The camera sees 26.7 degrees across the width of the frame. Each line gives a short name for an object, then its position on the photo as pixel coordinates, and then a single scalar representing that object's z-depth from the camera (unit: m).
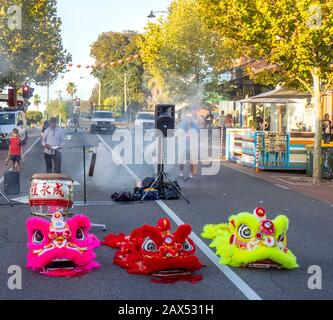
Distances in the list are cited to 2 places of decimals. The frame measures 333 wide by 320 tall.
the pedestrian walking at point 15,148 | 21.16
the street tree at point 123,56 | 88.75
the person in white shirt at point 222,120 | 41.36
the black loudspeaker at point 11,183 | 15.98
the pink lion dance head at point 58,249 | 8.08
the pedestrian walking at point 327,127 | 25.23
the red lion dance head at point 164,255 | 7.92
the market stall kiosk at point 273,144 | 24.06
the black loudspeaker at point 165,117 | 16.28
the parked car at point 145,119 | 48.16
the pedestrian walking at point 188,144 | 20.67
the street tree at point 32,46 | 39.69
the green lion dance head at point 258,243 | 8.41
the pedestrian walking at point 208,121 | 40.07
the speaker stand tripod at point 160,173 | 15.81
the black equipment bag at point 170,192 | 15.67
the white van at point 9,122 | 36.69
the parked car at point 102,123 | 53.28
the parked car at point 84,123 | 63.44
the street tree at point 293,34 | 18.94
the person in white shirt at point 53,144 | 18.36
